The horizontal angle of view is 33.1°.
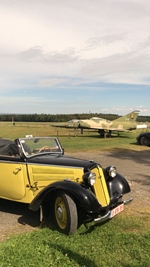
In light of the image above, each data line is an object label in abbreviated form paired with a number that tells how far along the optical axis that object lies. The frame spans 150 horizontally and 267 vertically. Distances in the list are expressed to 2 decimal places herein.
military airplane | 32.22
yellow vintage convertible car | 4.55
